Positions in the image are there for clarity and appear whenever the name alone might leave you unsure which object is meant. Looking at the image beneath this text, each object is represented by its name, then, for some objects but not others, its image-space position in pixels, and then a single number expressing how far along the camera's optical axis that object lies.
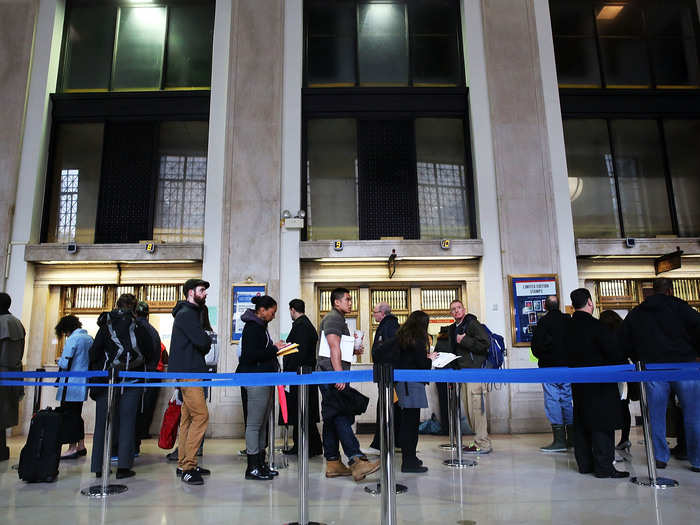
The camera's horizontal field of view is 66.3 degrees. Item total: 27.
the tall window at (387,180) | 9.28
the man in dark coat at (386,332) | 6.08
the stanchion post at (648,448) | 4.53
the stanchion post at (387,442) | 3.05
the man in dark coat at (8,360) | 5.91
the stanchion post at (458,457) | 5.62
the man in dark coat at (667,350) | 5.13
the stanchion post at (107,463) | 4.48
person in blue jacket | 5.66
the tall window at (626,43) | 10.05
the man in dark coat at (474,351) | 6.43
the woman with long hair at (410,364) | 5.14
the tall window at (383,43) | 9.95
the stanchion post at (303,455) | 3.56
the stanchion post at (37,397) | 6.71
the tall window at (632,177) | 9.48
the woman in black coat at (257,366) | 5.01
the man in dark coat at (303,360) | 6.00
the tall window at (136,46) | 9.91
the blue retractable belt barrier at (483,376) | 3.40
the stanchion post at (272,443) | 5.67
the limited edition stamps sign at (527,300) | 8.34
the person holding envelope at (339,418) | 4.93
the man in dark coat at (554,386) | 5.89
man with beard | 4.98
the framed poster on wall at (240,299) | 8.25
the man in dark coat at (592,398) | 4.88
